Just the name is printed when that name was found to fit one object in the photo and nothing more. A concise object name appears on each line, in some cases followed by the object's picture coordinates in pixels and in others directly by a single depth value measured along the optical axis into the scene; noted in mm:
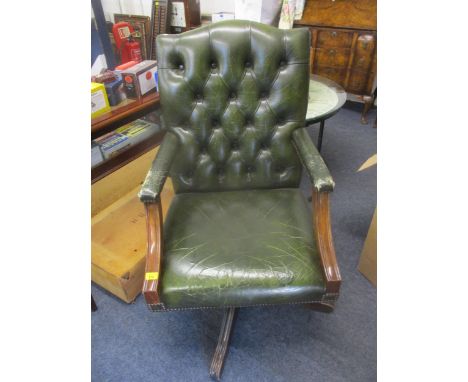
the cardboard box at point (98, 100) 1195
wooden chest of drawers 2424
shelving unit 1214
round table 1458
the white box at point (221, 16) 2033
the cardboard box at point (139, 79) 1329
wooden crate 1229
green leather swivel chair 823
